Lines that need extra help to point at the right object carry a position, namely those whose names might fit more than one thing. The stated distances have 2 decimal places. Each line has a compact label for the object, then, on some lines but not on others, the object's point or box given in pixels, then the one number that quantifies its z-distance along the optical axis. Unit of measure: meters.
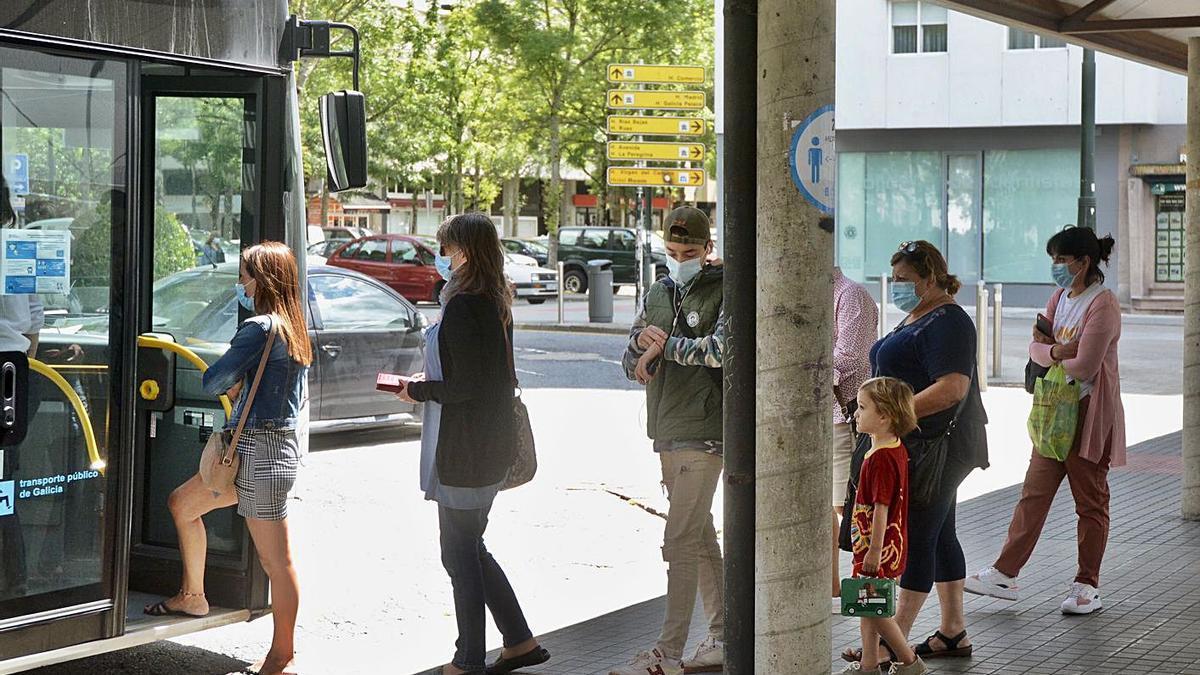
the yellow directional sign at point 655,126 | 22.95
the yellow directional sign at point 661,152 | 23.22
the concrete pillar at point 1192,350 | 9.89
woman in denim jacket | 5.99
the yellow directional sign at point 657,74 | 22.31
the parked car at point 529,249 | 41.22
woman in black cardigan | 6.07
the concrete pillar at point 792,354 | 4.60
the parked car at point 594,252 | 39.47
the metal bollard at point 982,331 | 18.73
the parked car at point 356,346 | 13.02
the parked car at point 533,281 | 34.66
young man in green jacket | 6.13
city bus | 5.36
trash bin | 28.39
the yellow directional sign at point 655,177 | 23.14
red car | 33.84
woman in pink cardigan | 7.35
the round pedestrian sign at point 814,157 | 4.59
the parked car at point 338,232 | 46.38
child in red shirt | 5.77
